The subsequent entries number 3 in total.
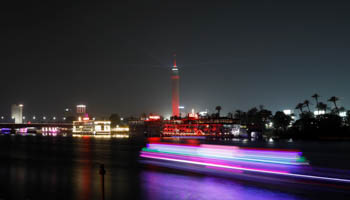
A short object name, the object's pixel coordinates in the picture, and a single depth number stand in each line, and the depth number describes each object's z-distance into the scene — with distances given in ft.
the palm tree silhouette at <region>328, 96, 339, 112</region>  473.26
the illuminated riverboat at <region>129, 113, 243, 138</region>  613.44
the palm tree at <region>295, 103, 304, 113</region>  519.52
